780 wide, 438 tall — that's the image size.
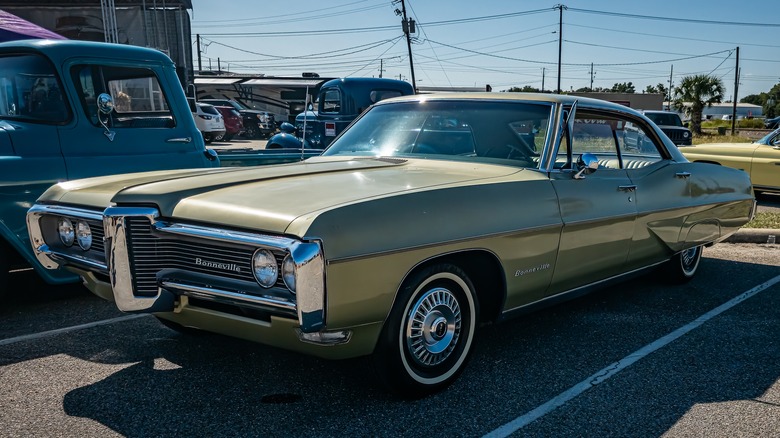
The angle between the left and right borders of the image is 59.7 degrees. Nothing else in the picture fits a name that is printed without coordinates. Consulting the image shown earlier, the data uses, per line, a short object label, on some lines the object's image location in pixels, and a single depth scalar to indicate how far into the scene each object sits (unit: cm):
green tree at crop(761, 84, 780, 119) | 8776
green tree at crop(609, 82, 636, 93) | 12544
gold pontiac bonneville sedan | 268
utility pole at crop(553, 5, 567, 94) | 5588
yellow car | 1052
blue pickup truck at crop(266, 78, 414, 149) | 1245
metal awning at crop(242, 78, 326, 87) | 3381
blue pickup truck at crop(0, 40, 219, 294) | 444
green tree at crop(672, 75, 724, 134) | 4575
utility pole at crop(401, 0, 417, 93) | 3718
